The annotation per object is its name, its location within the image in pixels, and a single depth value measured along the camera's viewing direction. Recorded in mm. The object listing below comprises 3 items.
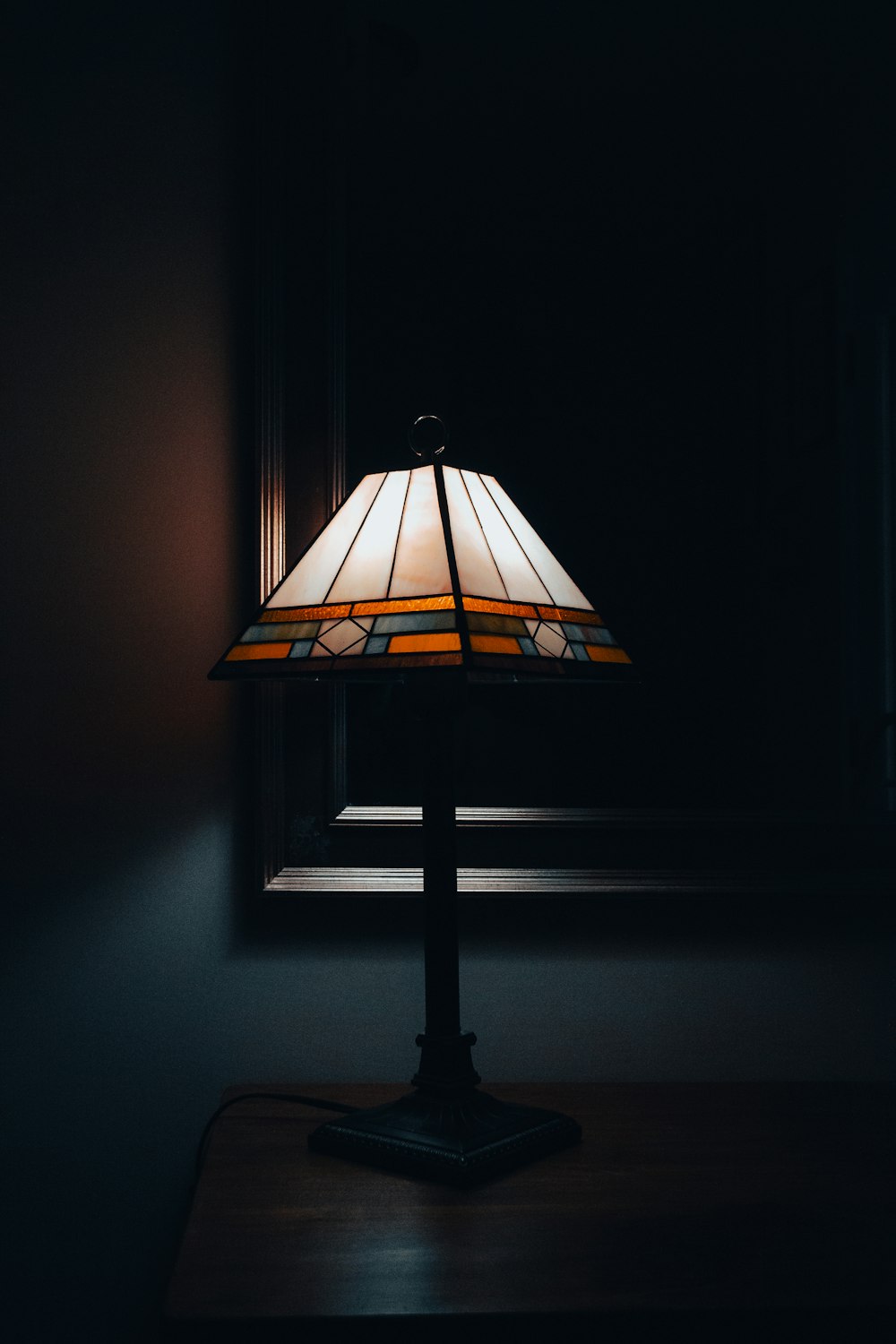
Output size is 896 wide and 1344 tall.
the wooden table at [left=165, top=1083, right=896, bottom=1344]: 591
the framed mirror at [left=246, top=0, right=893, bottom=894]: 1100
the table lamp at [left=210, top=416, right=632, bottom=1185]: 703
